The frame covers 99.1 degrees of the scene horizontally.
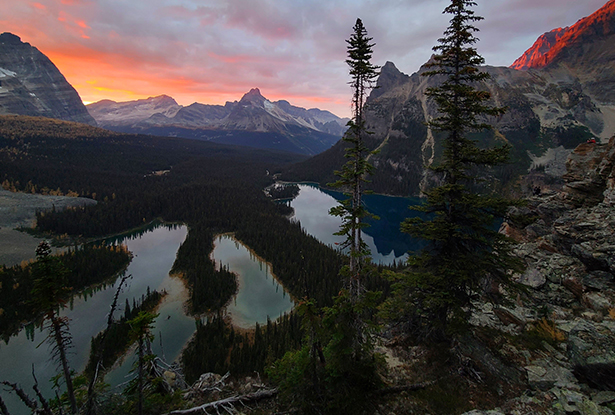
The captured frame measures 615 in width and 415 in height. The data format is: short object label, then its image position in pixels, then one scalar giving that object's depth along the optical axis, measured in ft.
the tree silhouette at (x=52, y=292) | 30.86
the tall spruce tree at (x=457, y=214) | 44.86
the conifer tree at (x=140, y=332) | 32.24
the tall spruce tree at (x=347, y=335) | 38.65
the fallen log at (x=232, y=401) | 41.93
